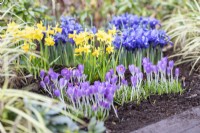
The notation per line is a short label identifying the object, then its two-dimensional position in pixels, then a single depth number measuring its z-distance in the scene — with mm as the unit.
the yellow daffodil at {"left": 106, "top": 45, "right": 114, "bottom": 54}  3458
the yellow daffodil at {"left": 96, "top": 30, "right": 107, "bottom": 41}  3393
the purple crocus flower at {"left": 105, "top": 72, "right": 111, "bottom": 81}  3086
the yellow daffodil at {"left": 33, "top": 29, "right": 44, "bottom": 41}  3218
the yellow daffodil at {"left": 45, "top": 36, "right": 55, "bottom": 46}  3396
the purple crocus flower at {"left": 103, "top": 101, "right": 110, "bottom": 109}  2701
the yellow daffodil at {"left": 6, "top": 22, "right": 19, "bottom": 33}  3139
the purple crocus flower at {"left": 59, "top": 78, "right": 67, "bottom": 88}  2891
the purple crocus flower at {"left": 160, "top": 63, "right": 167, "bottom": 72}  3318
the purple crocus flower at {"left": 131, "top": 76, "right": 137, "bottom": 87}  3073
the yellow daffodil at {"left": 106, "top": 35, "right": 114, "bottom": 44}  3412
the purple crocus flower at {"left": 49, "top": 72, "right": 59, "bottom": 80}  2955
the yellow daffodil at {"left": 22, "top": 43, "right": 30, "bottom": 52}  3240
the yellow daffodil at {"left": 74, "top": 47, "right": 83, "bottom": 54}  3373
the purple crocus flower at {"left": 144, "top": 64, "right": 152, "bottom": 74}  3262
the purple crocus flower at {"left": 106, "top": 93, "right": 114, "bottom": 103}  2703
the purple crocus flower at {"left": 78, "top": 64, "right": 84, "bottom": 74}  3127
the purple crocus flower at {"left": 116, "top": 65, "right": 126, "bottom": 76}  3166
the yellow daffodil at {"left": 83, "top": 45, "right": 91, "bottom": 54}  3352
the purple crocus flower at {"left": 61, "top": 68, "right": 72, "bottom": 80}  3049
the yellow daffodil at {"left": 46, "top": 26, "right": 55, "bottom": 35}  3385
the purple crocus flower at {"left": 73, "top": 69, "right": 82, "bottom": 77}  3057
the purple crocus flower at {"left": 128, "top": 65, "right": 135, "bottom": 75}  3197
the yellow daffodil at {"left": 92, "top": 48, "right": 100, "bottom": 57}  3430
